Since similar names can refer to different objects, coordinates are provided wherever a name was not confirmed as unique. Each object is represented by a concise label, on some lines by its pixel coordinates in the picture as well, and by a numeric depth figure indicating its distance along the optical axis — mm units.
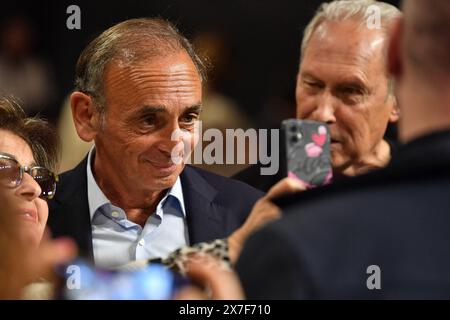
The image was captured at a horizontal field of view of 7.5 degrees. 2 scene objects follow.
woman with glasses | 4727
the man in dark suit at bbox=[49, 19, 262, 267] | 4755
